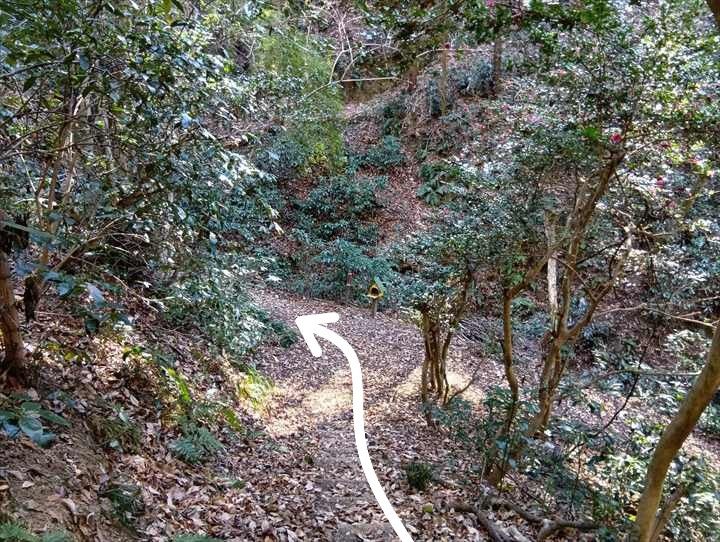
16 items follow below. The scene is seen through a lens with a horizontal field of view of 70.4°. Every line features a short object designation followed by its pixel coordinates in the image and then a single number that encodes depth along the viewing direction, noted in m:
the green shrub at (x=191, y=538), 2.73
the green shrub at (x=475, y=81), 17.75
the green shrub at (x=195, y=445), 4.04
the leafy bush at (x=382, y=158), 17.34
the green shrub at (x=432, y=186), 16.09
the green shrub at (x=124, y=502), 2.89
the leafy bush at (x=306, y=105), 11.52
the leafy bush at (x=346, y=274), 13.01
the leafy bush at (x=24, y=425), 1.30
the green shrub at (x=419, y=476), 4.64
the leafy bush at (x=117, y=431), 3.44
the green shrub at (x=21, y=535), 2.02
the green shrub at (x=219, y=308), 4.81
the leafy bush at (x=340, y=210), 15.20
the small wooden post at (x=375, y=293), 11.99
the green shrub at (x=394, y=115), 18.25
